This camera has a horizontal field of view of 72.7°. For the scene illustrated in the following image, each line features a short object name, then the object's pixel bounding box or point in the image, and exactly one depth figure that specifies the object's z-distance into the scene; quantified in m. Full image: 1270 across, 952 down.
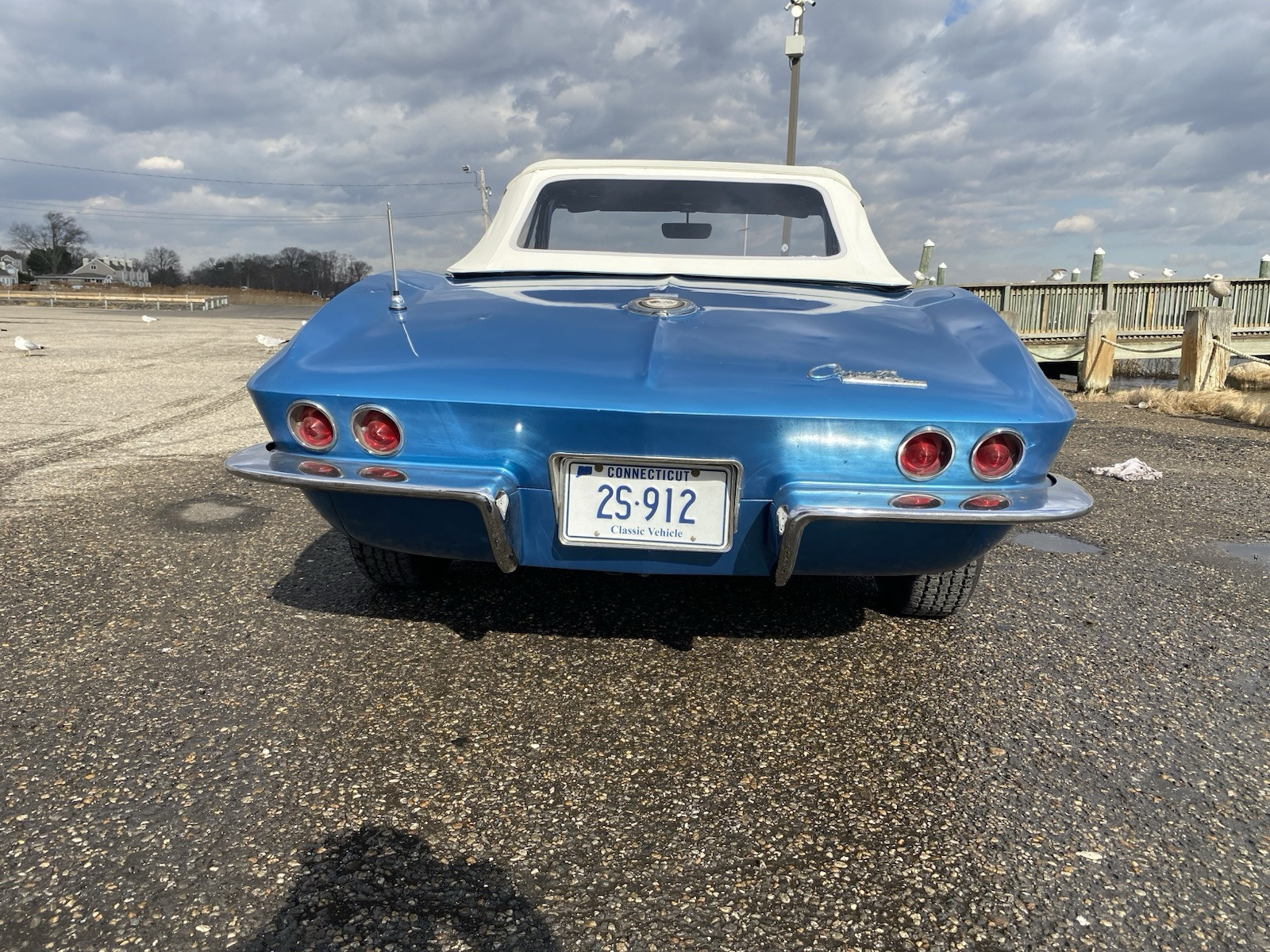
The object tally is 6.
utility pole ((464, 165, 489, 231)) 38.44
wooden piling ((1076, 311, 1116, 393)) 11.05
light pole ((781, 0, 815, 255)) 14.50
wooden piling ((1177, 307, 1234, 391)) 10.05
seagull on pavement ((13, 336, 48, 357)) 12.99
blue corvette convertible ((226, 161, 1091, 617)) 2.10
